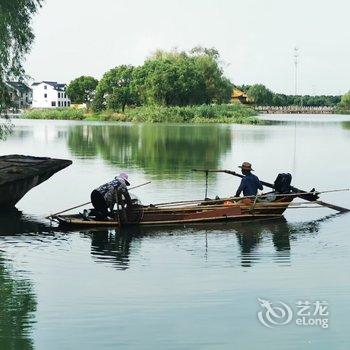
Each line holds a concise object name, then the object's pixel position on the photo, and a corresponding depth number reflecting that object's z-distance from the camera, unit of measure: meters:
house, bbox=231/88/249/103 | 152.98
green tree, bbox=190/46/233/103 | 99.42
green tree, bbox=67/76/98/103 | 140.25
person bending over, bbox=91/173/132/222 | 16.06
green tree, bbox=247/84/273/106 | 177.00
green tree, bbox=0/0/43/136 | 20.73
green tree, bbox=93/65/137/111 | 107.44
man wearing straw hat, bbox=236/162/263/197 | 17.69
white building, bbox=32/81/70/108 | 166.25
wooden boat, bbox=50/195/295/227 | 16.33
